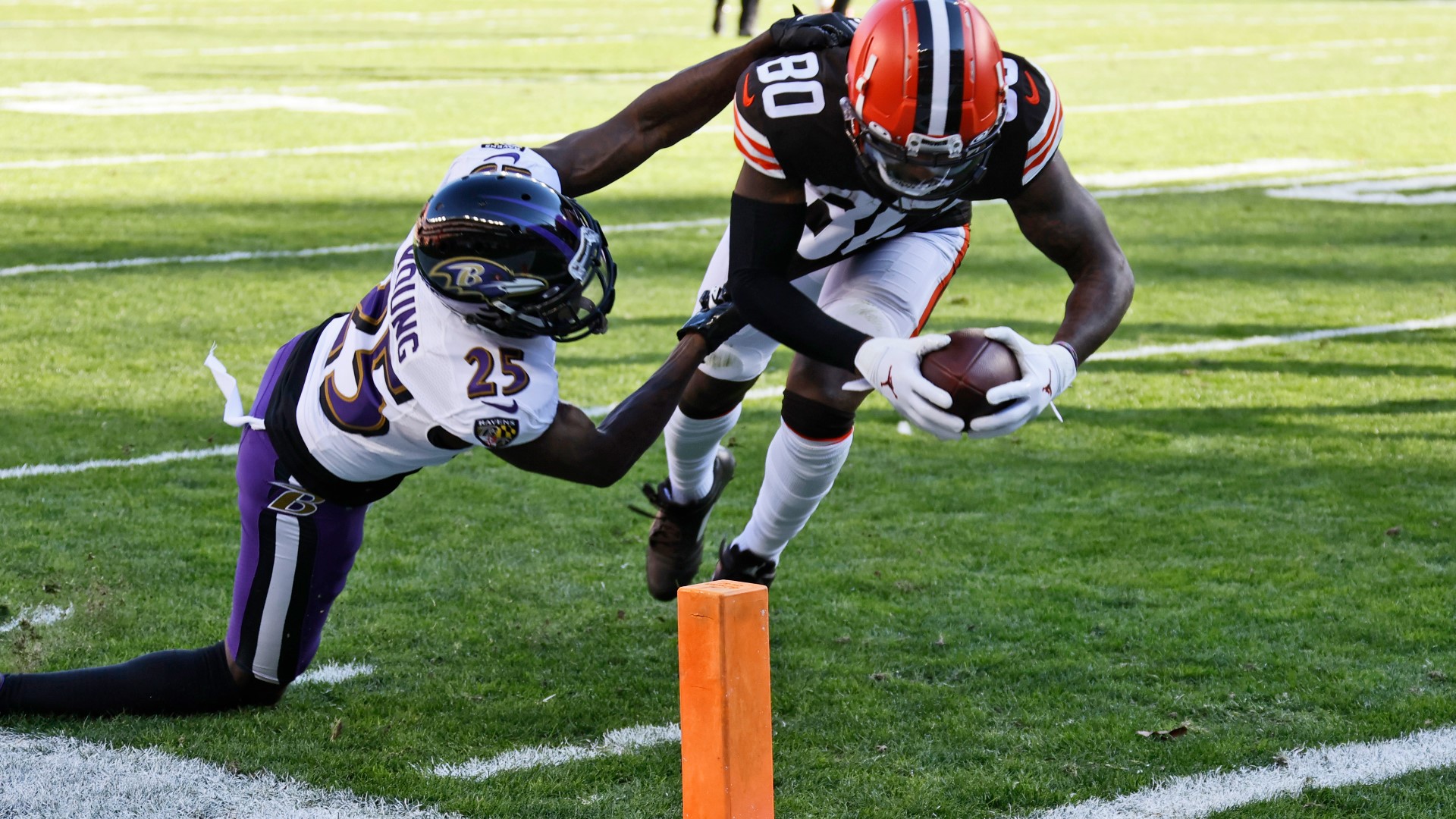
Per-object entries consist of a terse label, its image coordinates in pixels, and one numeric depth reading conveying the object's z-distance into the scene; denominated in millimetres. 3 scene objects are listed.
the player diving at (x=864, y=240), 6422
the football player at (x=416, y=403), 6672
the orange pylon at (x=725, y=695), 5090
